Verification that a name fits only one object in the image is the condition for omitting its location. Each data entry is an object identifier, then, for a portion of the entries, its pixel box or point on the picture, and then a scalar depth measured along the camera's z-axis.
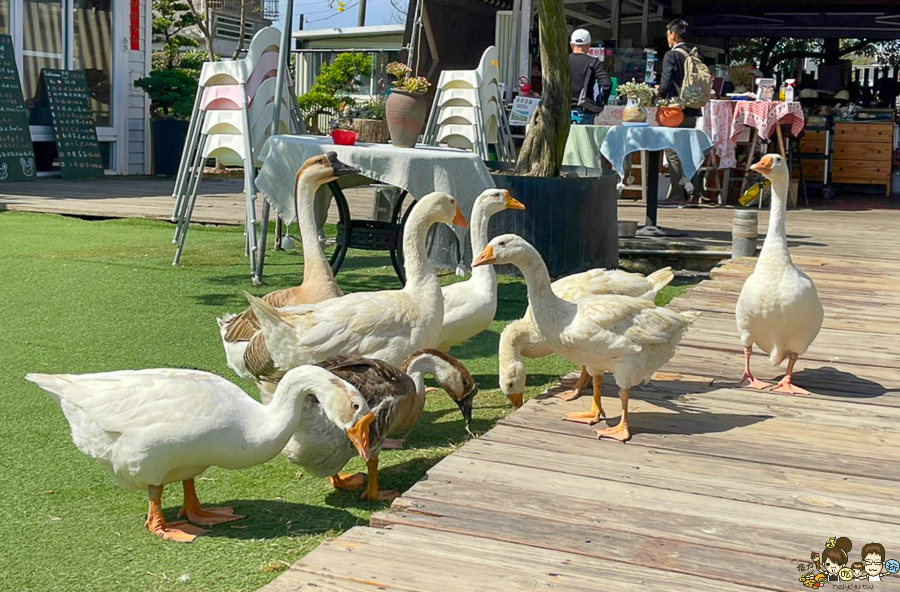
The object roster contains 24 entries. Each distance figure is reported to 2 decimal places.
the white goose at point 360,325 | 3.94
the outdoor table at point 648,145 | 9.18
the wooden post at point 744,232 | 7.57
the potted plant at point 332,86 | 20.11
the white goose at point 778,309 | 4.01
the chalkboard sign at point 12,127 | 14.31
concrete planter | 7.29
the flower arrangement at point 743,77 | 13.90
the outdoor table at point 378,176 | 6.07
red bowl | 6.43
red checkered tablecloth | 11.41
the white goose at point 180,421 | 3.00
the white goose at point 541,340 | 4.29
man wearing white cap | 11.55
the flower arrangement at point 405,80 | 6.83
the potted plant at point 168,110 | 16.44
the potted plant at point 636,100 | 9.69
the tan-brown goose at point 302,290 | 4.14
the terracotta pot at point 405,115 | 6.82
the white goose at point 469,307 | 4.71
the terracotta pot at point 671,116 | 9.62
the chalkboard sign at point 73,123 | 15.21
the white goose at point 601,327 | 3.57
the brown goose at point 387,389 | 3.35
